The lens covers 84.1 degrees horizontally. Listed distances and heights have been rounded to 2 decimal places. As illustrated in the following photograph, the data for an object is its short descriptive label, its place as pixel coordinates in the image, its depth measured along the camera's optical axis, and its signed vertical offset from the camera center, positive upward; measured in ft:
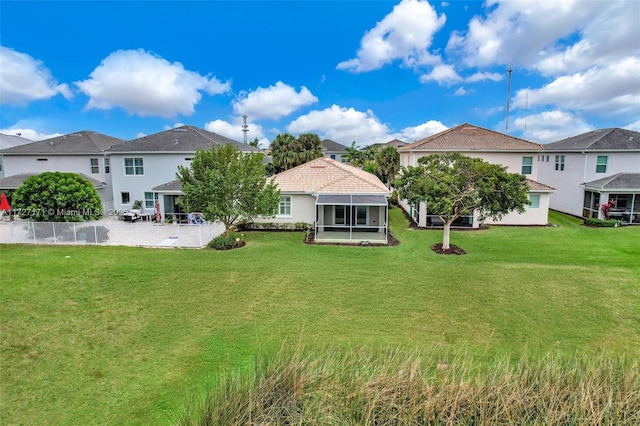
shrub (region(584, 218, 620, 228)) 78.64 -7.21
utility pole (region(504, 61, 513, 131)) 107.12 +34.38
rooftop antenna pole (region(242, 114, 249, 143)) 192.67 +35.34
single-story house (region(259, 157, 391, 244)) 69.41 -2.17
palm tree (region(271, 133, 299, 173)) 123.54 +13.93
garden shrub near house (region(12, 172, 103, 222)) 75.25 -1.53
